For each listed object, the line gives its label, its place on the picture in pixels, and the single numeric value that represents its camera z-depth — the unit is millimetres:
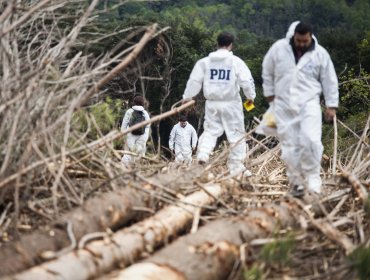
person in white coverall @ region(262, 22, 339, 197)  9308
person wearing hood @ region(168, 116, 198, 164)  19812
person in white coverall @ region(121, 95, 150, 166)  16069
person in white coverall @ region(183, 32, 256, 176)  11792
